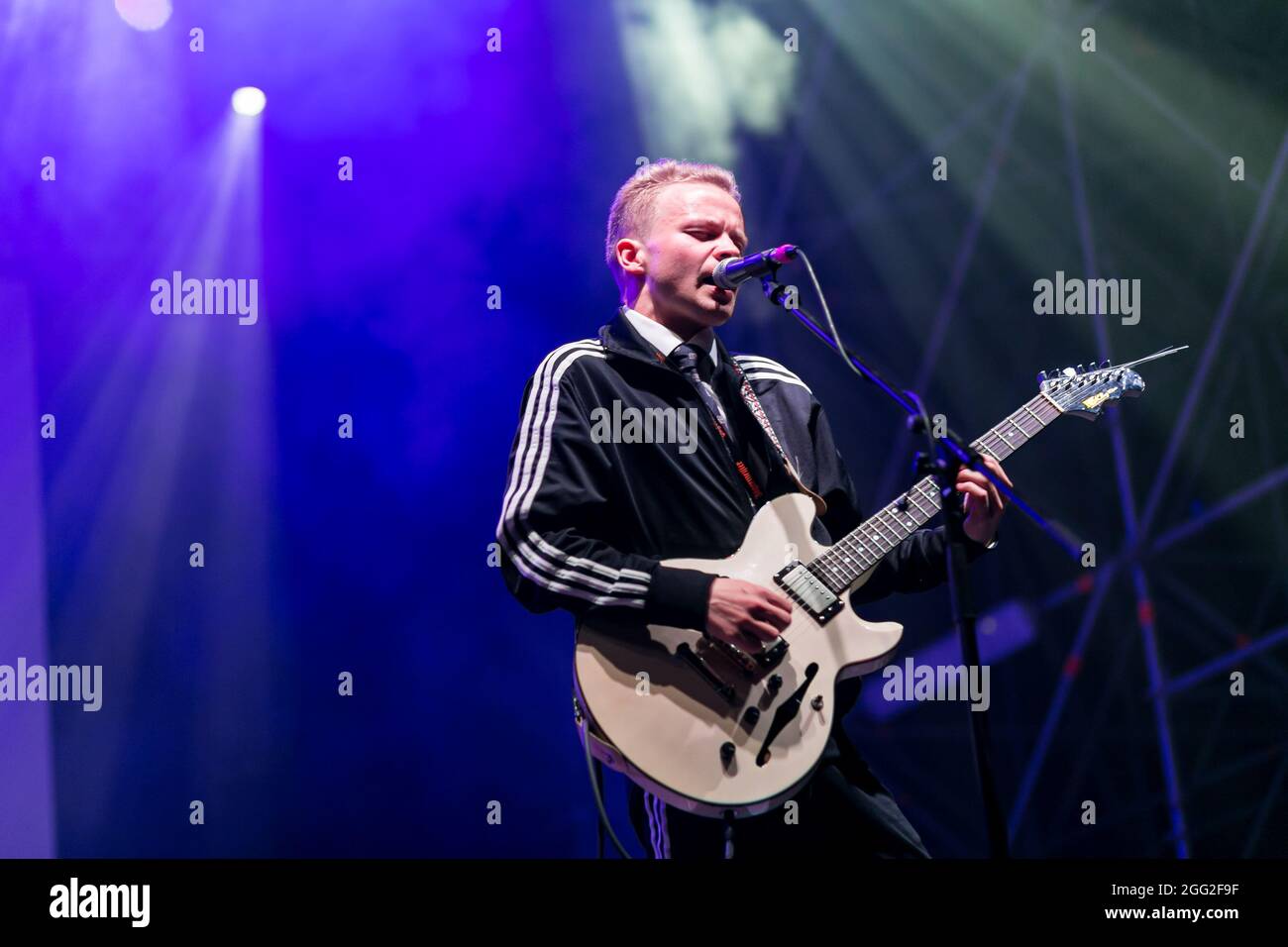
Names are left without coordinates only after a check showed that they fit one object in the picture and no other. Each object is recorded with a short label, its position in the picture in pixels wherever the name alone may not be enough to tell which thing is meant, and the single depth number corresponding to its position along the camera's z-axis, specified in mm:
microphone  2695
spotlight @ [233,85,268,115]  4223
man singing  2684
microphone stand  2248
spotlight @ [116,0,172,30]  4262
